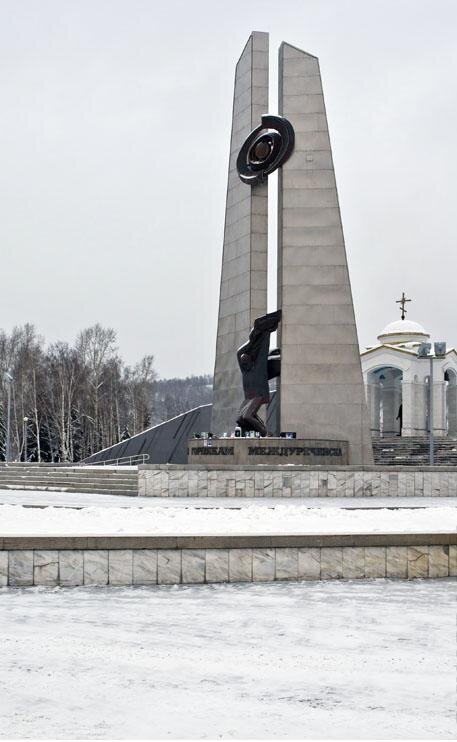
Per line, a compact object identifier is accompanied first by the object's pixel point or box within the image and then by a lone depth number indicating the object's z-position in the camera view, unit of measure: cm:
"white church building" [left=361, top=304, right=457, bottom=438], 4103
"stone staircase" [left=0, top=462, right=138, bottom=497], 2084
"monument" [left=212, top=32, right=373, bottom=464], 2516
